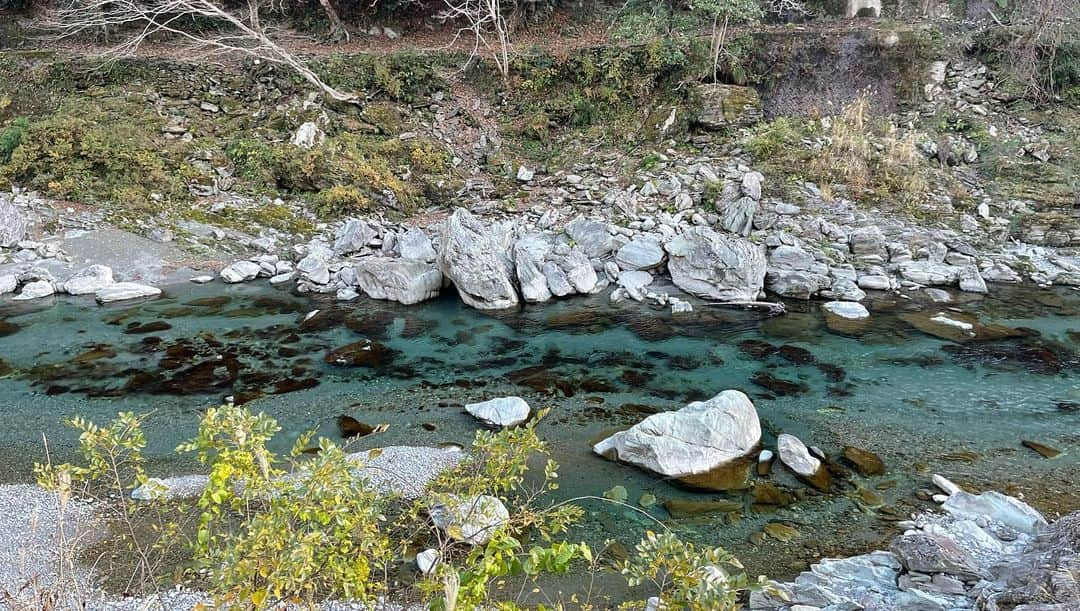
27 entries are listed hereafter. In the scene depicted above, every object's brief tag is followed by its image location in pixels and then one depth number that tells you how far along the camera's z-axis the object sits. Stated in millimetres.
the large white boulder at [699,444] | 6059
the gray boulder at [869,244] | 12242
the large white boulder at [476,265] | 11039
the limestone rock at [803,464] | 6008
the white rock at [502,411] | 7164
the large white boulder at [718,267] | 11141
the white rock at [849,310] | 10258
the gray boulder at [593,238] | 12547
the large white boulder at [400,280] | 11305
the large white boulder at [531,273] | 11281
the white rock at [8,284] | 11141
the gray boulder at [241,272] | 12264
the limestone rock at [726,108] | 16328
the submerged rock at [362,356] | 8798
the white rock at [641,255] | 12008
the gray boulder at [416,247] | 12578
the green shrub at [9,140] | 14094
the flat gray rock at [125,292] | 11094
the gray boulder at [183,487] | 5539
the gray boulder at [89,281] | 11312
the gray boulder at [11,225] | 12305
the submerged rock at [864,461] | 6168
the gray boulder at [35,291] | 11023
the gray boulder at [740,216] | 12992
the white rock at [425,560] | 4652
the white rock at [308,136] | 16141
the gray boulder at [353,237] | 13477
